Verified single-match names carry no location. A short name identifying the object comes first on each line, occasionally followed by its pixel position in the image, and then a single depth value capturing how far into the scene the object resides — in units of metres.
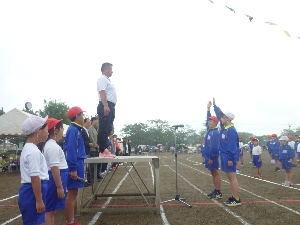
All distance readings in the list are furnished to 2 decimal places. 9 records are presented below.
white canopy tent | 17.14
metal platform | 6.00
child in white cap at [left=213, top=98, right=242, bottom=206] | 7.09
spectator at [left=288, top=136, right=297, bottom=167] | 21.50
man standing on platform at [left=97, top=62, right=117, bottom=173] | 6.24
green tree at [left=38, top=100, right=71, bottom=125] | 68.19
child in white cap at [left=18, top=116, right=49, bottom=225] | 3.29
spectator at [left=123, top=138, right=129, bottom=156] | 24.64
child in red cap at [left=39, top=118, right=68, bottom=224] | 4.04
